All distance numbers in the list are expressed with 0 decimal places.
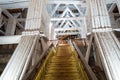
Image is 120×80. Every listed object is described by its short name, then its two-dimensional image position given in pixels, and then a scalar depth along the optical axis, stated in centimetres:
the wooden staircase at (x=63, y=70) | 231
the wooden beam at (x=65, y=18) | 626
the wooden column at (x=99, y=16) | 266
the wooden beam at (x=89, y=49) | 269
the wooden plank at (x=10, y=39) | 299
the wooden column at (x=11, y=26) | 528
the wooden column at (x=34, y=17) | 282
